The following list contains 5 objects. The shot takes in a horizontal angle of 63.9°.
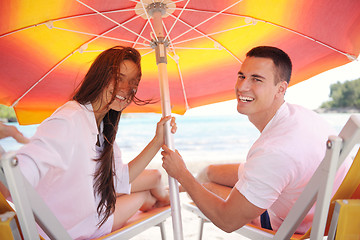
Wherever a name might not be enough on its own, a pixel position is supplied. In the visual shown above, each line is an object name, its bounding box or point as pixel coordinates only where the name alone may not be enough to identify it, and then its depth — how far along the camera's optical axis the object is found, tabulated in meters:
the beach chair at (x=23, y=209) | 1.01
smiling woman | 1.45
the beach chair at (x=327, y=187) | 1.10
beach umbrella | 2.12
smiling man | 1.60
